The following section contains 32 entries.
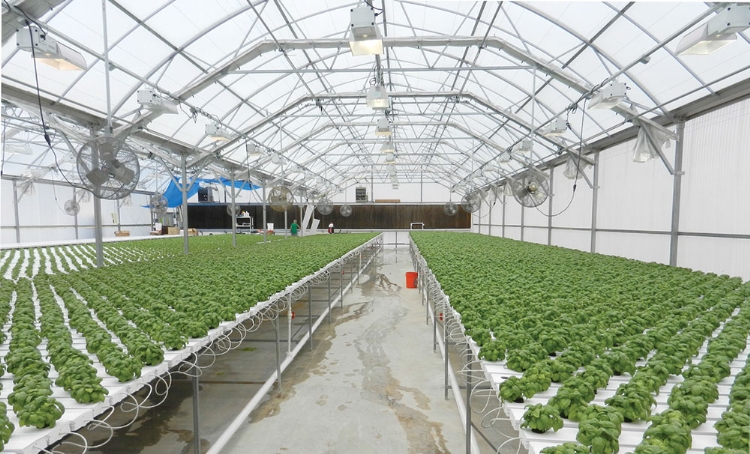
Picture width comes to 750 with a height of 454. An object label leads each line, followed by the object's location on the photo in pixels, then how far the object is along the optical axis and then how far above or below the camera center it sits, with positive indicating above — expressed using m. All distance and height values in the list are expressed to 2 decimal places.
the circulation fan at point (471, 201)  17.77 +0.50
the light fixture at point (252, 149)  13.06 +2.04
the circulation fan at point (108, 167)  4.80 +0.54
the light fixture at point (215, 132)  10.60 +2.12
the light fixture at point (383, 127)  10.55 +2.26
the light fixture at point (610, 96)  7.42 +2.24
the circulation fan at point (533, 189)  8.75 +0.52
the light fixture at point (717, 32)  4.79 +2.34
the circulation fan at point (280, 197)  11.95 +0.42
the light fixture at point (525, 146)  10.87 +1.90
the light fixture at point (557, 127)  9.79 +2.16
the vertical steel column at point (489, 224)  28.03 -0.86
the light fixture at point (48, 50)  5.24 +2.23
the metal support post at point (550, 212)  17.50 +0.02
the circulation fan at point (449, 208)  23.38 +0.23
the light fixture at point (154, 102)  7.80 +2.18
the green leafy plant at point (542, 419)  2.06 -1.09
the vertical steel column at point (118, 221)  27.91 -0.79
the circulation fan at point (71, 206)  16.91 +0.16
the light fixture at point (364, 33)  5.68 +2.63
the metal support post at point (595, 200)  13.35 +0.43
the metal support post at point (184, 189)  13.07 +0.77
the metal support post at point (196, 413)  3.42 -1.80
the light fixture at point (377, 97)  8.83 +2.58
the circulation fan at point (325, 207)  21.60 +0.23
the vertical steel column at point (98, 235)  9.25 -0.62
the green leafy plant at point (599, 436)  1.85 -1.07
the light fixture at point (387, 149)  13.26 +2.10
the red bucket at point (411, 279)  13.66 -2.35
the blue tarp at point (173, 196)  23.77 +0.87
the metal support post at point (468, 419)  3.61 -1.97
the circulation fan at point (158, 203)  17.45 +0.32
